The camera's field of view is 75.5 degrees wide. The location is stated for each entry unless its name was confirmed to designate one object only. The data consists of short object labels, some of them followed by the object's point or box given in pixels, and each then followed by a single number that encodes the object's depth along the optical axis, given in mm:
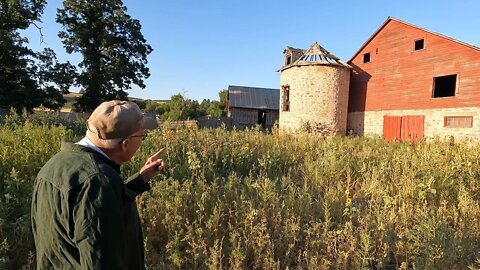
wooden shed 30102
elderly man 1310
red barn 15820
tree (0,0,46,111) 21406
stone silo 20047
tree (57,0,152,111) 26109
